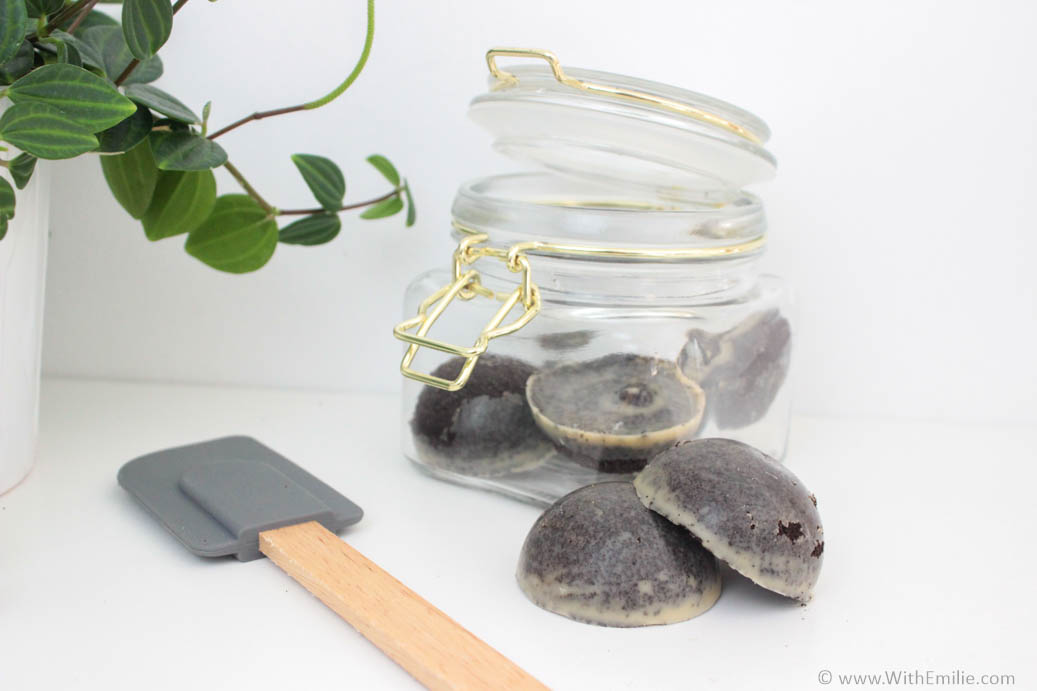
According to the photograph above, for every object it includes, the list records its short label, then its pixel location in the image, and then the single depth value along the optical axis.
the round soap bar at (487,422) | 0.54
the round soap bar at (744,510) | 0.41
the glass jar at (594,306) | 0.52
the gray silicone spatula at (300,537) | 0.38
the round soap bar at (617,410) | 0.51
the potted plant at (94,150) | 0.44
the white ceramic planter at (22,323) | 0.50
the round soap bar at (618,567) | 0.42
